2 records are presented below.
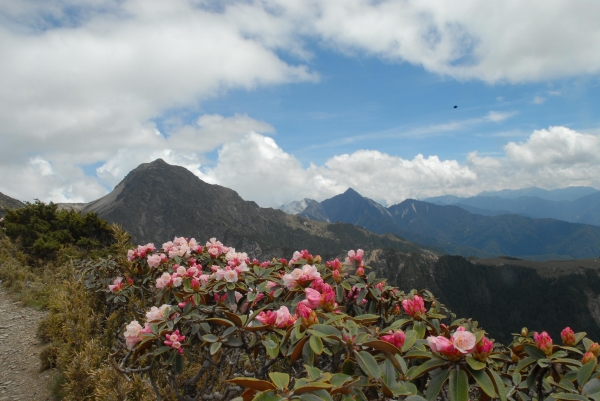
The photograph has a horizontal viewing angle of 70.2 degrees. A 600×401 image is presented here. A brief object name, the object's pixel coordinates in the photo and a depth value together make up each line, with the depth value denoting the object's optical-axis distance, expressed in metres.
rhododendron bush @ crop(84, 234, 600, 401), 0.70
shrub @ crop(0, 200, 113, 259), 9.84
